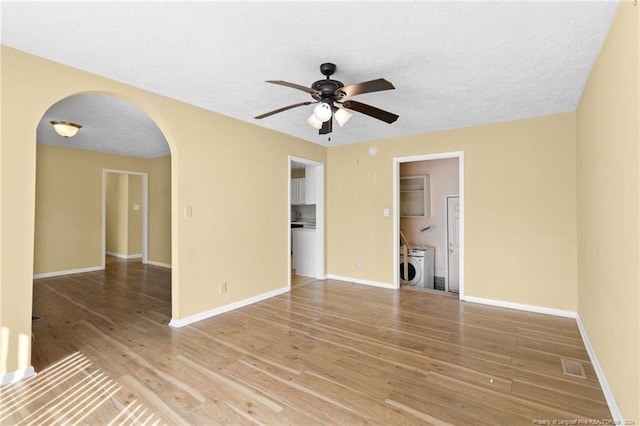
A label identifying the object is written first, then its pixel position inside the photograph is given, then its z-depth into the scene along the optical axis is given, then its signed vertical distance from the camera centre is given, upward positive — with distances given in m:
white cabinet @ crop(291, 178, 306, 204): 5.75 +0.46
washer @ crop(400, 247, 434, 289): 5.58 -0.99
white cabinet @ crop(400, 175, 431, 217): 5.84 +0.36
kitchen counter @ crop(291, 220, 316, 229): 5.96 -0.19
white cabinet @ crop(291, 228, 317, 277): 5.53 -0.68
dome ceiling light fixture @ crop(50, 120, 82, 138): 3.86 +1.13
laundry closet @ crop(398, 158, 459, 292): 5.62 -0.16
